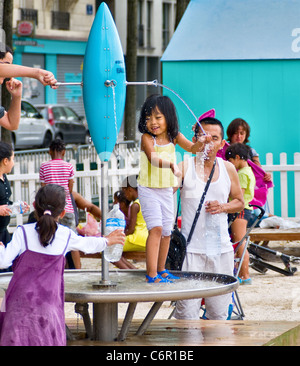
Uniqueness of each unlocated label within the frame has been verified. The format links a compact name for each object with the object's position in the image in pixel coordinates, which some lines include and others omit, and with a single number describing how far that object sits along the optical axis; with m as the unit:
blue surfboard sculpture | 9.43
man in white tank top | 11.49
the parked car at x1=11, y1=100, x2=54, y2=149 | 54.49
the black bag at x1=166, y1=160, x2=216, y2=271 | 11.34
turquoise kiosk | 23.94
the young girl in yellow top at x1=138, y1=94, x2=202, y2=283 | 10.14
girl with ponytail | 8.59
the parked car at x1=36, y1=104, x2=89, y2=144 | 60.95
